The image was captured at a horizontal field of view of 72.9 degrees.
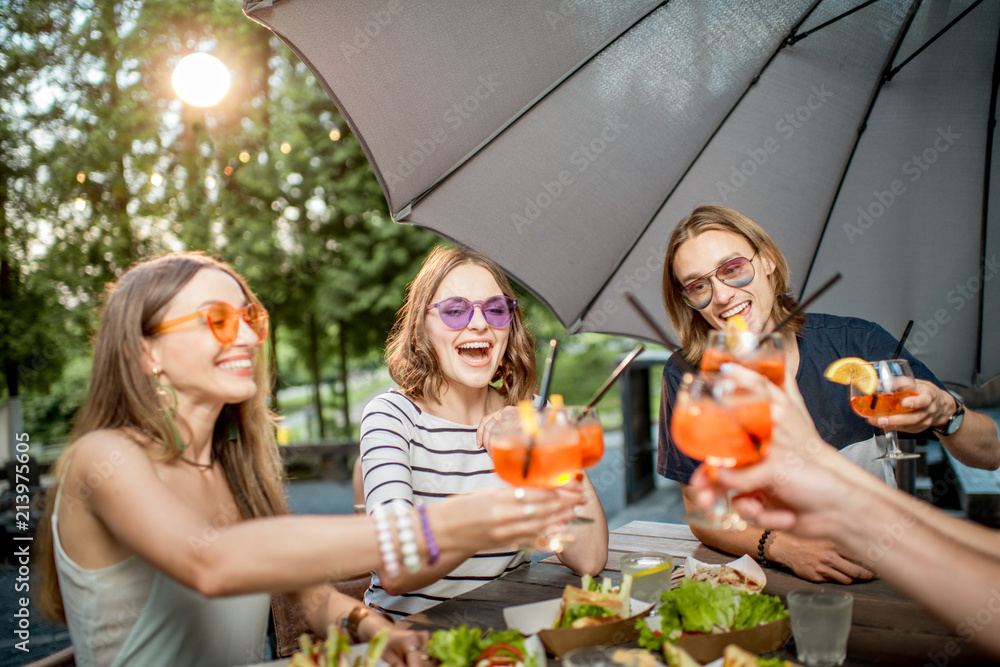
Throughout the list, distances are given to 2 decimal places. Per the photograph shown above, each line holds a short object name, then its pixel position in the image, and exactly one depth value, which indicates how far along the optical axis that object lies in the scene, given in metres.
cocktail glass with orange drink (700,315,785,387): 1.56
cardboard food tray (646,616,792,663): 1.61
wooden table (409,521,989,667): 1.70
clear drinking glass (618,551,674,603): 2.03
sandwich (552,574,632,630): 1.73
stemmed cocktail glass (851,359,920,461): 2.24
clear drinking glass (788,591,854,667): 1.62
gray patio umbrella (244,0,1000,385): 2.52
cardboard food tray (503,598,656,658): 1.68
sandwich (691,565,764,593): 1.99
